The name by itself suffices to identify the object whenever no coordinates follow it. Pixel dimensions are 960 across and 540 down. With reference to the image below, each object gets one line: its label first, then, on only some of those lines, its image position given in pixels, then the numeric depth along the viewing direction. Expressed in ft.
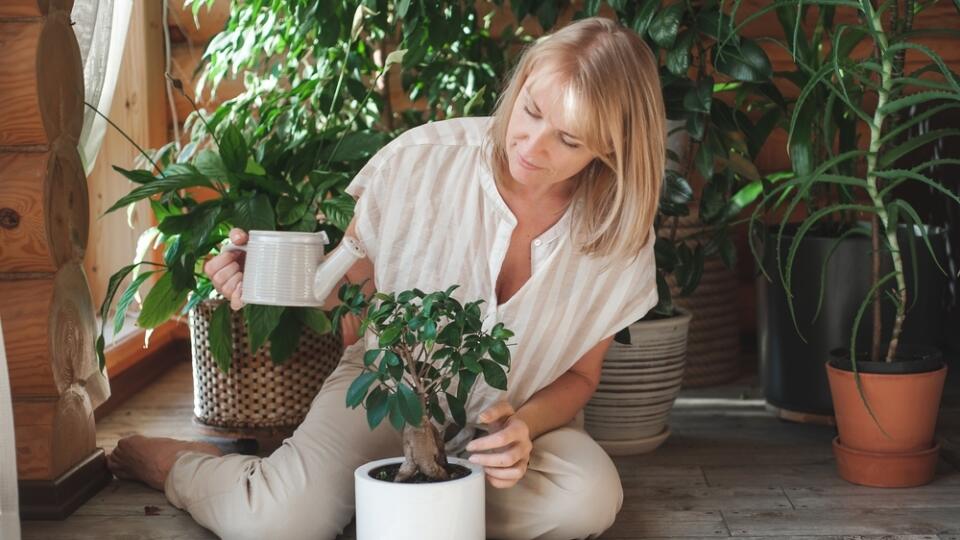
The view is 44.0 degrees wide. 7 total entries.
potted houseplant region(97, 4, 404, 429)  7.24
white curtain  7.03
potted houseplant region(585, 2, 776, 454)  7.26
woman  6.05
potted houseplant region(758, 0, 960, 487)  6.70
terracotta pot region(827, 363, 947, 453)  7.13
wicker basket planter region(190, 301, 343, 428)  7.94
